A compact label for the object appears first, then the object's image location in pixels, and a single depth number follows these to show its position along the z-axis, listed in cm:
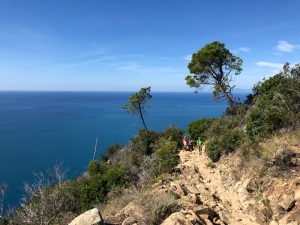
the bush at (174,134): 2252
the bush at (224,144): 1402
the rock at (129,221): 722
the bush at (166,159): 1437
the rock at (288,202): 745
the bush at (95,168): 2049
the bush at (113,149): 3067
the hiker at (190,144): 1970
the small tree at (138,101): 2951
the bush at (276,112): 1245
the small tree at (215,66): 2439
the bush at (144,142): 2279
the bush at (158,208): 728
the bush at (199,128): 2219
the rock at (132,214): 728
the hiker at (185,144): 1973
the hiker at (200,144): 1861
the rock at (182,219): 693
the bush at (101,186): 1443
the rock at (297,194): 746
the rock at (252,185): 943
